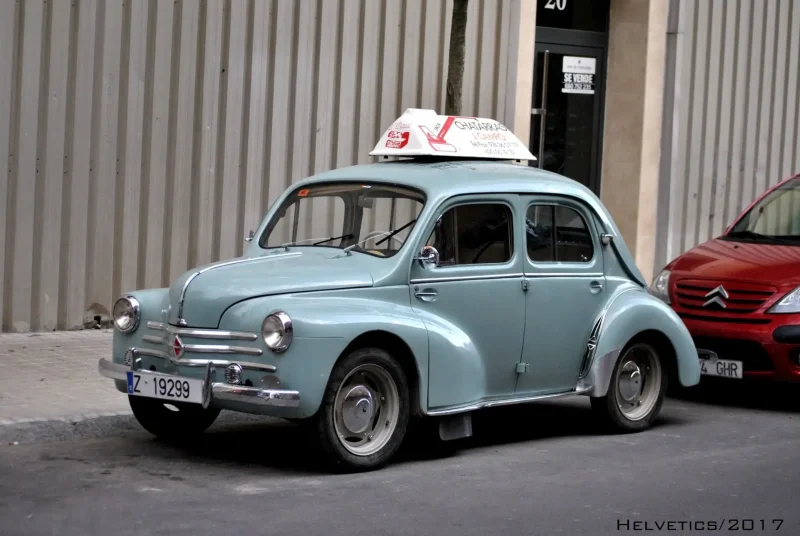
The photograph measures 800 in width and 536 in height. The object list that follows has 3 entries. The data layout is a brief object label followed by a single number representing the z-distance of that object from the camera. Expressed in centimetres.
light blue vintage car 978
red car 1358
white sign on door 2294
